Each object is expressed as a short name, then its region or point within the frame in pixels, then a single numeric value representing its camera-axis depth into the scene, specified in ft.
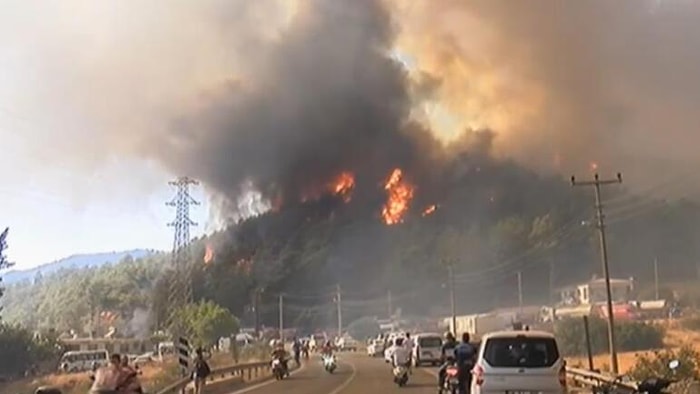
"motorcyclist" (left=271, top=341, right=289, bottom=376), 152.46
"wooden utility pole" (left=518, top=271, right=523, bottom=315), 391.24
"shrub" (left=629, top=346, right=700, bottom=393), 101.11
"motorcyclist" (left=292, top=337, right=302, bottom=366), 209.52
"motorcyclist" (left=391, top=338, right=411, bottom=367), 119.59
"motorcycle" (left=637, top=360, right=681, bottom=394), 45.34
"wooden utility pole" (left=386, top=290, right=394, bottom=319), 451.89
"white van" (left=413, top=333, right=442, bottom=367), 175.01
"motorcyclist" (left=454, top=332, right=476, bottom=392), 74.64
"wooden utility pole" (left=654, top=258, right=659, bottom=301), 375.55
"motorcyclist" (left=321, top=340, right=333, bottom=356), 171.42
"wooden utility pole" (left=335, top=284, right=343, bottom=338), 426.06
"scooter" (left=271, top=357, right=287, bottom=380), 149.38
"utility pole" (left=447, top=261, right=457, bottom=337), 286.27
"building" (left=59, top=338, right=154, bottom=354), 243.19
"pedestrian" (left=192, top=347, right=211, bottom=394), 102.22
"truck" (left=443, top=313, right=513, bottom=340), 307.58
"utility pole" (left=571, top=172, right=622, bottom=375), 130.31
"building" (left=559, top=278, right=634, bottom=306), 366.02
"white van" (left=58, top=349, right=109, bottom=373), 156.69
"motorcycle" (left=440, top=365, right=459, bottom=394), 76.28
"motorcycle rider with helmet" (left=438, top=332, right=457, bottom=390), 83.88
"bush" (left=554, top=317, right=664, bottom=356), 196.65
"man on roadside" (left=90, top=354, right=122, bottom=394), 53.57
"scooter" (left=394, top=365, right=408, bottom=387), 112.88
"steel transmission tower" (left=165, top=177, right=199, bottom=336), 251.60
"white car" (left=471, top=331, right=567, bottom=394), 57.06
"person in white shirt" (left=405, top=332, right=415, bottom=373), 130.91
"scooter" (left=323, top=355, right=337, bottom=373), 162.12
